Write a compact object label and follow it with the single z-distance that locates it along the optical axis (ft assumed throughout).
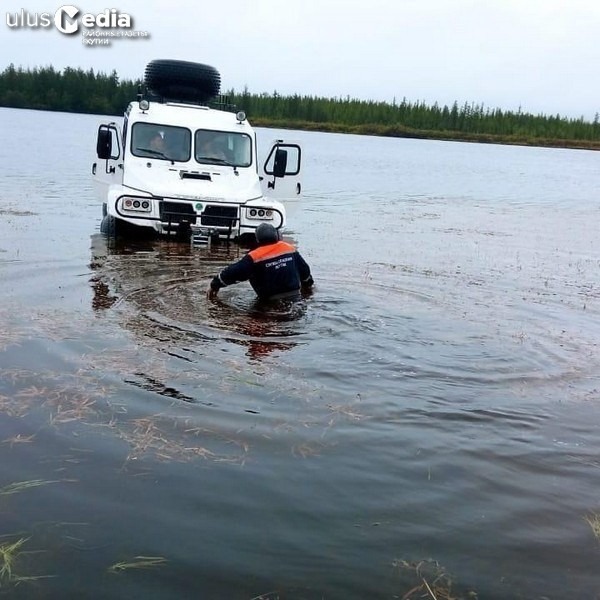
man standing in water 26.40
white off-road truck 40.60
